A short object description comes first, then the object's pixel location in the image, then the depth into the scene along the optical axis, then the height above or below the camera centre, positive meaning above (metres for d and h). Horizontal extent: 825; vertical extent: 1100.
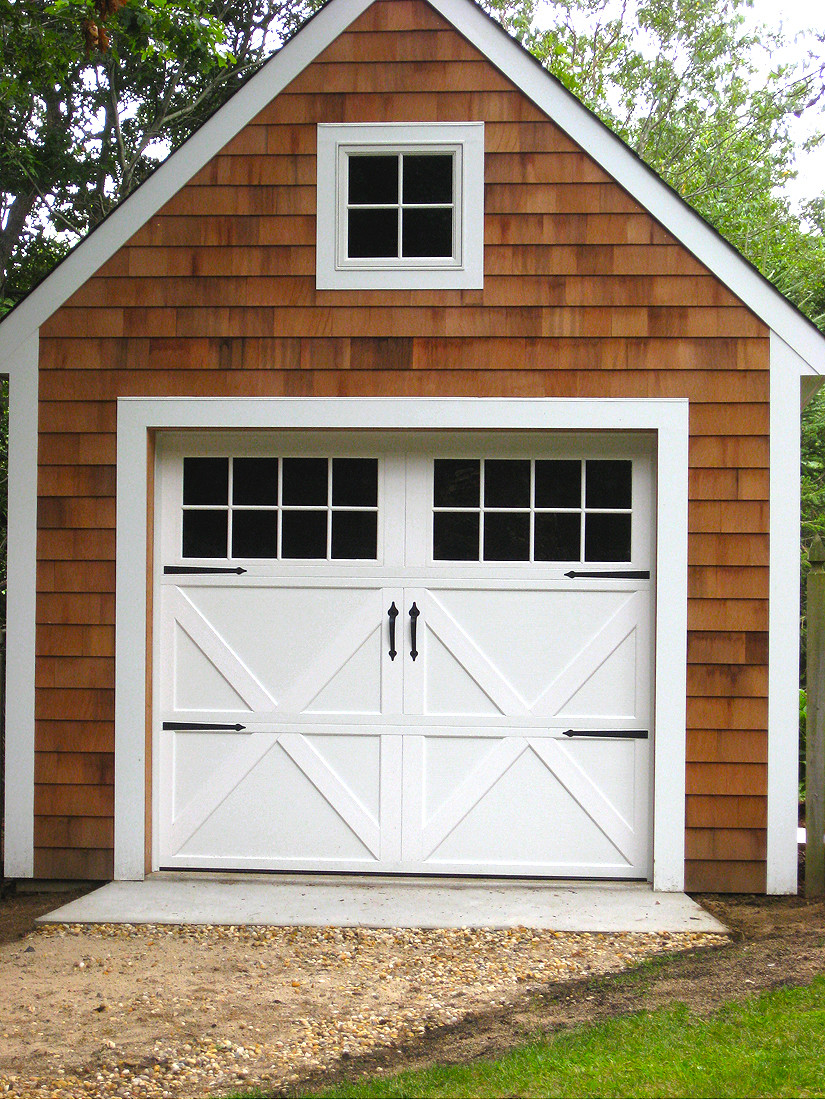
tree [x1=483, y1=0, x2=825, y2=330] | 15.62 +7.91
